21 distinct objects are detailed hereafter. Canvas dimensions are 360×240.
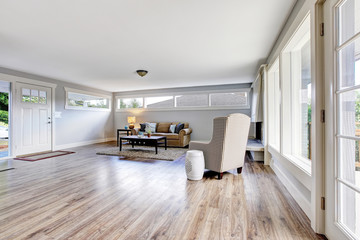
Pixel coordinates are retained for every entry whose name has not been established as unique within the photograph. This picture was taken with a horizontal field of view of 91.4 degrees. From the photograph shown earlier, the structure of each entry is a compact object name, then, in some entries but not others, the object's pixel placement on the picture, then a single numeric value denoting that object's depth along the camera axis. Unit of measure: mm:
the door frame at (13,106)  4418
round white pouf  2699
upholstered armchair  2664
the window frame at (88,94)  5884
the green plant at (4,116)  4666
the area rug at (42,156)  4183
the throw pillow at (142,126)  6750
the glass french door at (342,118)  1124
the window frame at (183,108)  6238
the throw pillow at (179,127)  6381
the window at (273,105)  3521
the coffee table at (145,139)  4770
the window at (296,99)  2320
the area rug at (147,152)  4387
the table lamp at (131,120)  7053
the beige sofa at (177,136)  5852
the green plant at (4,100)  4602
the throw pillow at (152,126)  6741
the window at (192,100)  6696
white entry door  4633
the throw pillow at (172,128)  6495
